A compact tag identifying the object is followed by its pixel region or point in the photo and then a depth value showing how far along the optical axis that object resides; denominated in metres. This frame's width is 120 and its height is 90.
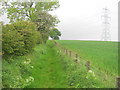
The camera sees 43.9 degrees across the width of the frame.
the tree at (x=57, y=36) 81.96
